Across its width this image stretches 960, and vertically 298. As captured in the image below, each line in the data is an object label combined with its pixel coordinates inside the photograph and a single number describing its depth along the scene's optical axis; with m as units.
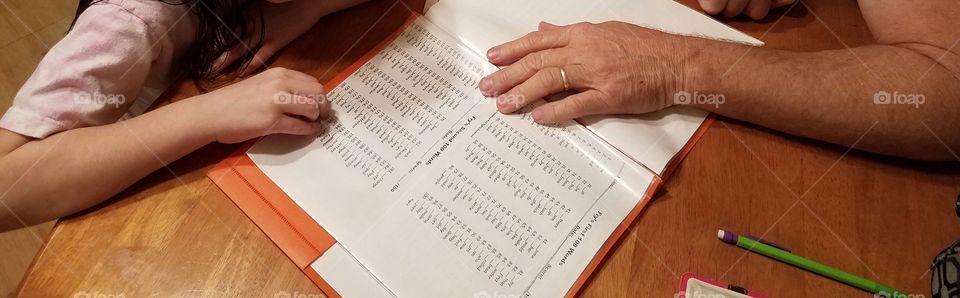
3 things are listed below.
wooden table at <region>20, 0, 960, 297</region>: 0.60
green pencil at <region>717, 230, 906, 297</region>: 0.59
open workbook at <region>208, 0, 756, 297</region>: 0.61
